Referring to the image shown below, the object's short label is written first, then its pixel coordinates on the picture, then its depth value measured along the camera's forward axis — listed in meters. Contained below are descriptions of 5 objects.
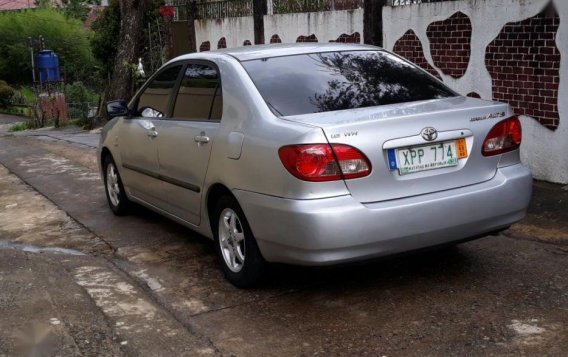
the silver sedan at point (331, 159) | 4.07
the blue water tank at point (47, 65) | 32.38
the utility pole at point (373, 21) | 8.33
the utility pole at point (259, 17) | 12.23
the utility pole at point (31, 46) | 36.52
